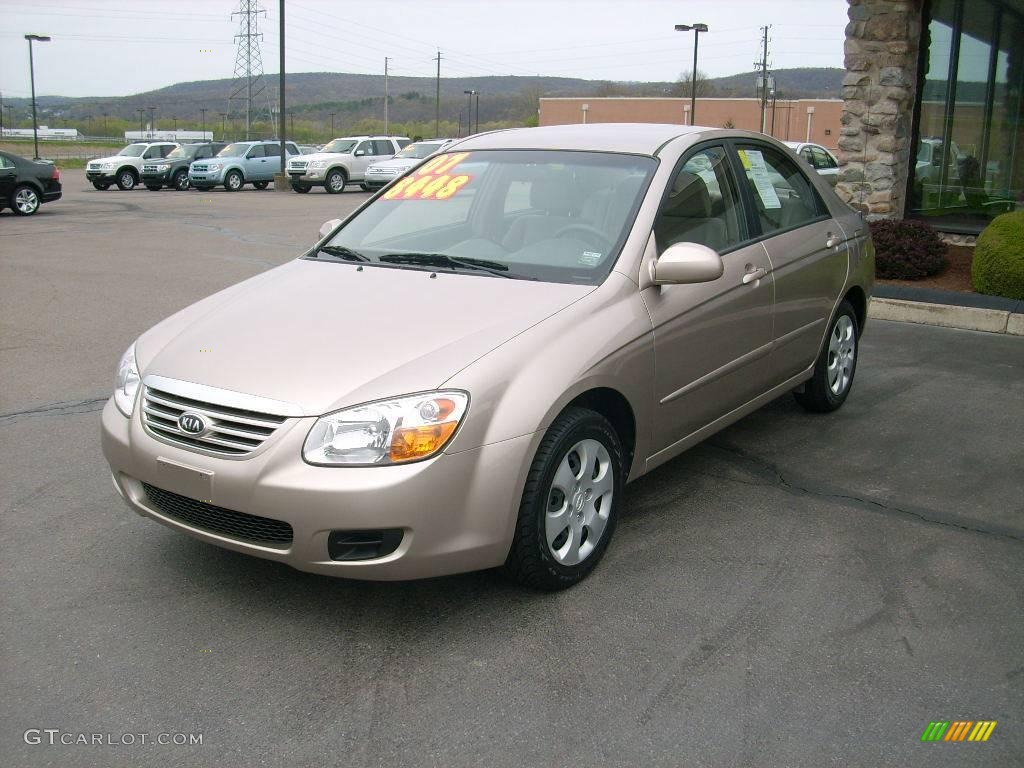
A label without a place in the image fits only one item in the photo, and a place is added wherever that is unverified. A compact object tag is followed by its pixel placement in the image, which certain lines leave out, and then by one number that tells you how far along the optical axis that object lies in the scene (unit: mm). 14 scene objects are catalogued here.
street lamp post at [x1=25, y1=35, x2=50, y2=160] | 44931
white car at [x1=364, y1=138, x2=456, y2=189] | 29859
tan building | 74138
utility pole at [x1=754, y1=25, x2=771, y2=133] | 80712
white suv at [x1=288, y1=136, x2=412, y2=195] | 30984
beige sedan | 3258
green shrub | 9391
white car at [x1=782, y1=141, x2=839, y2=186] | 21170
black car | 20312
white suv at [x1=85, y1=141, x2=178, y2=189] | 32031
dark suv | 32656
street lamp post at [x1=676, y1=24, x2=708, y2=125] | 47688
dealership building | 11797
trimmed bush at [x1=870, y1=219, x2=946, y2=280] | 10469
